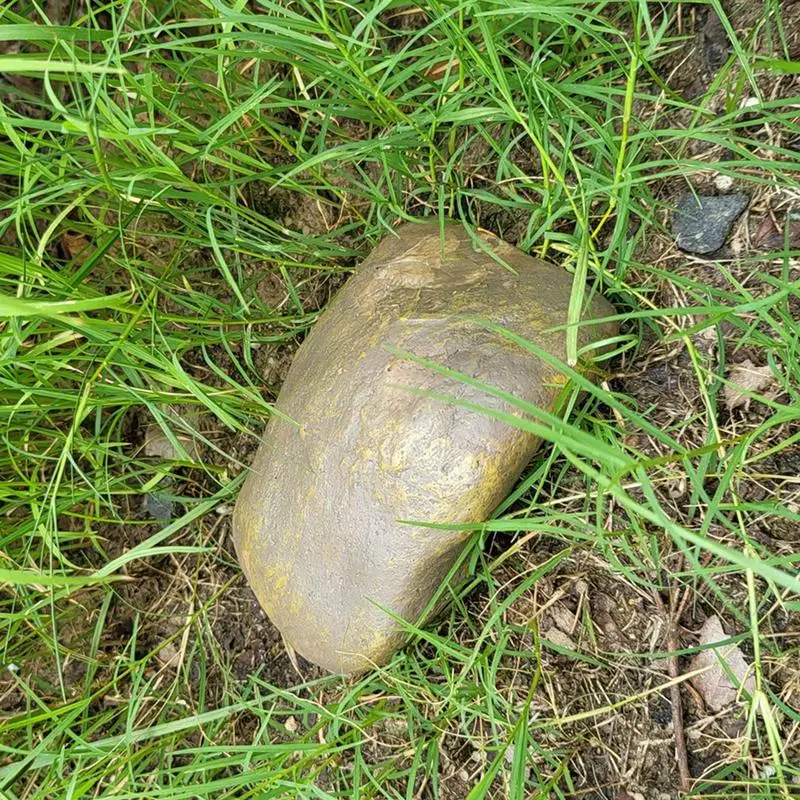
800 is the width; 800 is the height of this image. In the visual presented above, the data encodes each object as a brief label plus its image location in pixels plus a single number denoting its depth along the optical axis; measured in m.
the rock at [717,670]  0.36
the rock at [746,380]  0.36
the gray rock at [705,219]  0.36
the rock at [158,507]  0.47
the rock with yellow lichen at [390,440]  0.35
